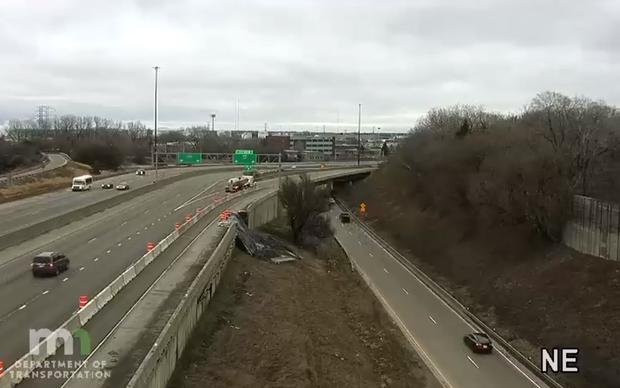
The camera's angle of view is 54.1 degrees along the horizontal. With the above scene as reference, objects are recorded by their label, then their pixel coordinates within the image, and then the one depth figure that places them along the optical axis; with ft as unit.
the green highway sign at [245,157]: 306.76
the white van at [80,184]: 237.86
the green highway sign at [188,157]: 332.19
